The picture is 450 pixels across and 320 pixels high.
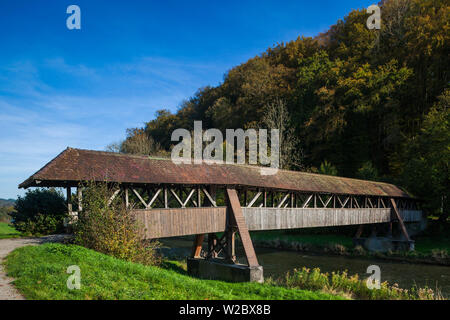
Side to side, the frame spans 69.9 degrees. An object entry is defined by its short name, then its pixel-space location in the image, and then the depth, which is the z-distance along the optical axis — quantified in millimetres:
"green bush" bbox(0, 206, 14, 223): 42938
